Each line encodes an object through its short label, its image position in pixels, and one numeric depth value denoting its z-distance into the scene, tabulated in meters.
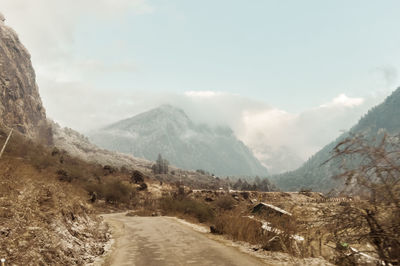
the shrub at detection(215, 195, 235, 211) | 49.03
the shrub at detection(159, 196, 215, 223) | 33.25
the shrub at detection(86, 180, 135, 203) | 48.94
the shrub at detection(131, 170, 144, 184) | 65.31
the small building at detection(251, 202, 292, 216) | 20.78
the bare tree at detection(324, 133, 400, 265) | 5.66
